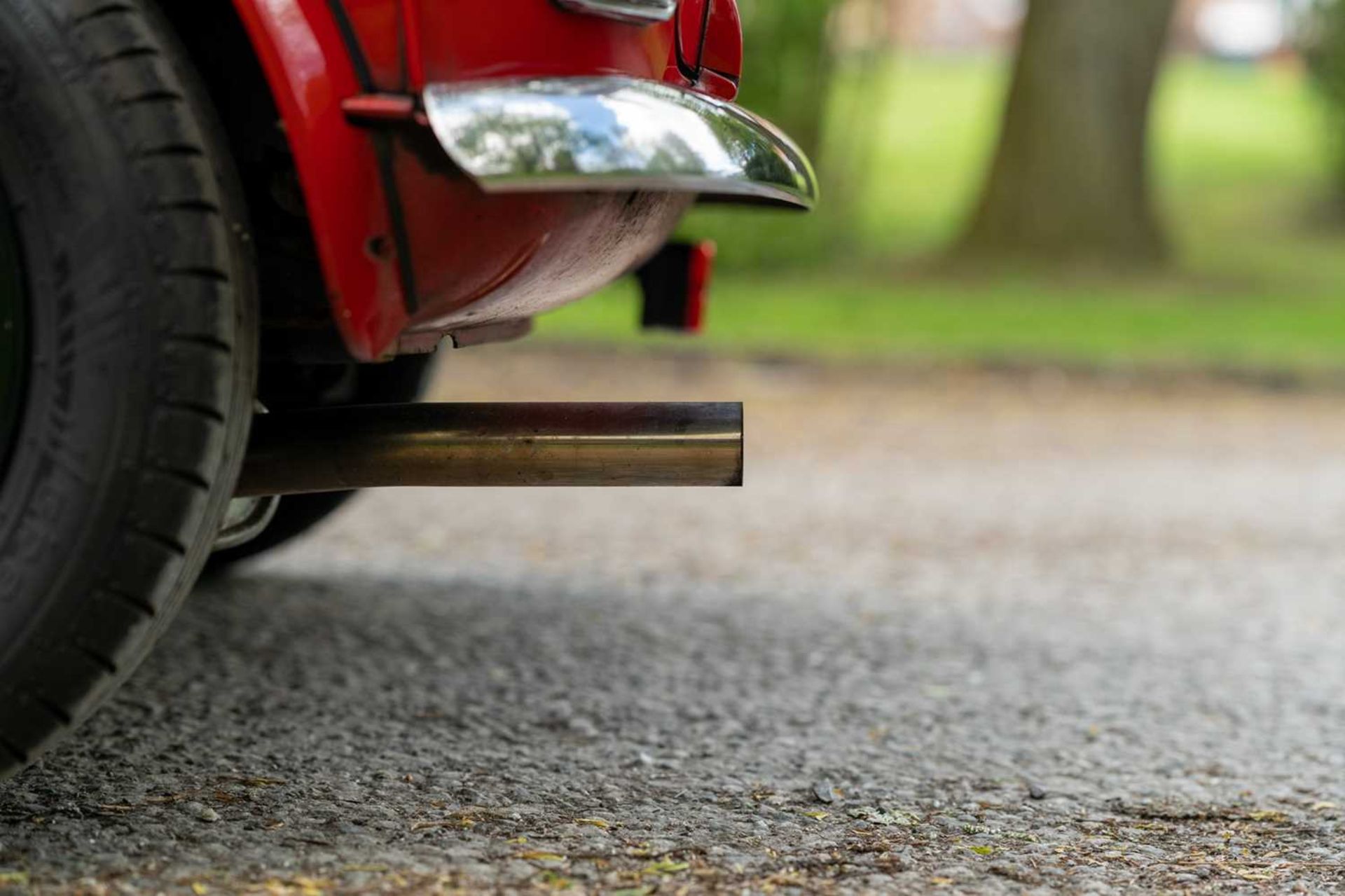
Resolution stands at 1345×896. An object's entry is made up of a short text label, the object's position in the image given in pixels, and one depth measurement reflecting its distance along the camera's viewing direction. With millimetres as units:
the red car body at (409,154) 3061
